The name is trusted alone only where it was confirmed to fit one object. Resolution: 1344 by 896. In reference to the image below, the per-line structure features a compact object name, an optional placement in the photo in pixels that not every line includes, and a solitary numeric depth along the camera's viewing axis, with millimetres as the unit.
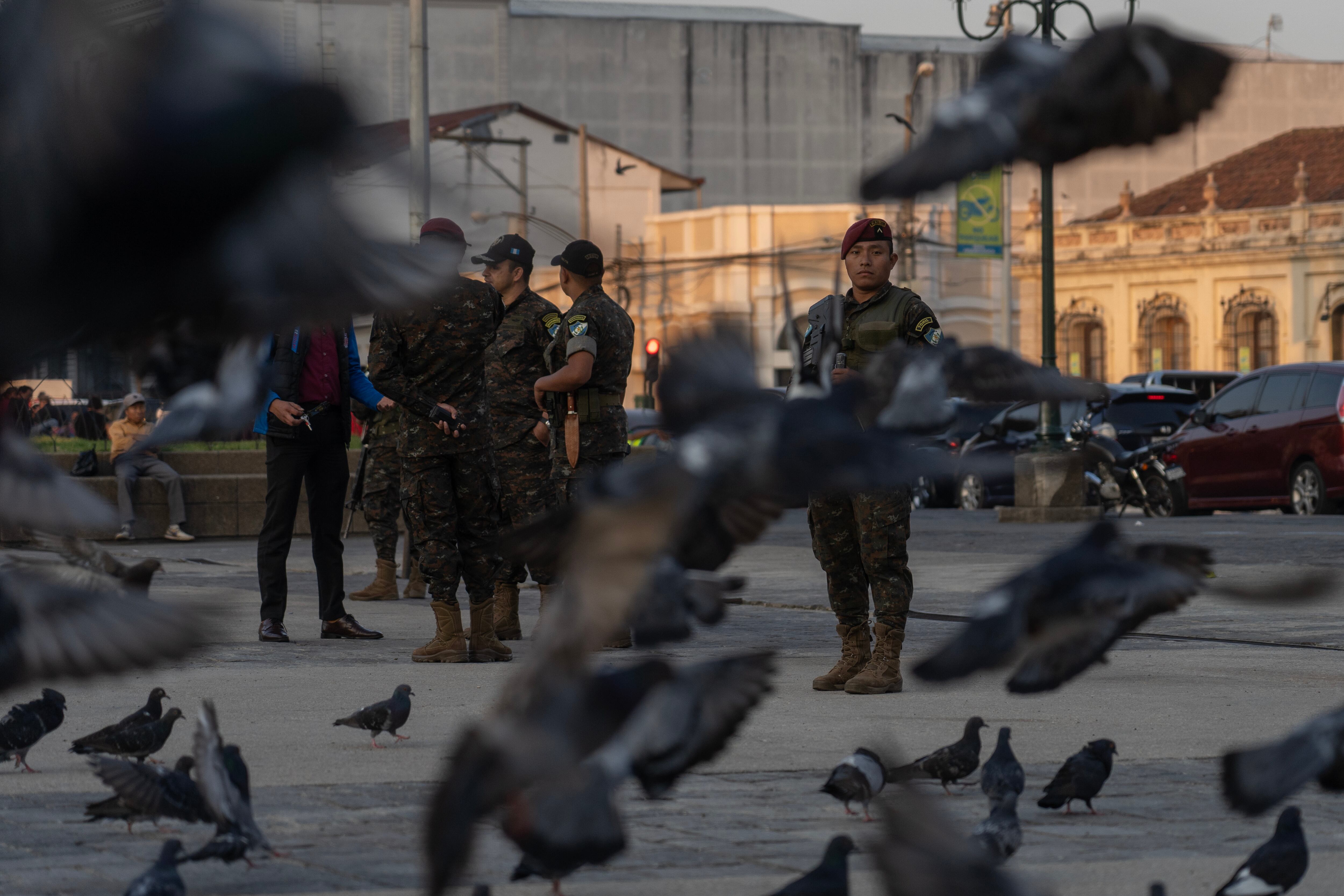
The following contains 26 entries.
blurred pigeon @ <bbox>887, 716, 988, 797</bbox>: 11172
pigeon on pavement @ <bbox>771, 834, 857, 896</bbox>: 7191
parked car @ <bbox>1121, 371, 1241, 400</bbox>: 73500
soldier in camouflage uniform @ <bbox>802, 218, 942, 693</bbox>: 15250
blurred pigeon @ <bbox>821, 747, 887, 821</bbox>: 10187
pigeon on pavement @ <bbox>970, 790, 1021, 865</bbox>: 8805
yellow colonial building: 116062
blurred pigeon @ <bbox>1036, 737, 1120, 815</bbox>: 10367
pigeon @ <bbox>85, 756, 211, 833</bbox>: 9156
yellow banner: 72187
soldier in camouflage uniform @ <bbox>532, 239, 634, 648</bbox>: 18625
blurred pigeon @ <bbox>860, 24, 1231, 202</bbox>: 5648
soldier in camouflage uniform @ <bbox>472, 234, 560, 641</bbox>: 19687
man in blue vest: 19875
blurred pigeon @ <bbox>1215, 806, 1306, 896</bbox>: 7945
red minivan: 40781
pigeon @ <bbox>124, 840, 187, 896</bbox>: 7891
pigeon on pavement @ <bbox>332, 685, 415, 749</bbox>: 13078
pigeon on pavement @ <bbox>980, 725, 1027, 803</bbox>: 10047
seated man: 38594
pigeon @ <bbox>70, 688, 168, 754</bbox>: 12047
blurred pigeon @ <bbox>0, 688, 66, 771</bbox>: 11641
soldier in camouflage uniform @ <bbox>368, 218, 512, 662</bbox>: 17797
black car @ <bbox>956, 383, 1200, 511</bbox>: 51875
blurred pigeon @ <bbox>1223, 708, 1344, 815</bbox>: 6215
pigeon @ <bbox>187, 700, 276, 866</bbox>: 8477
